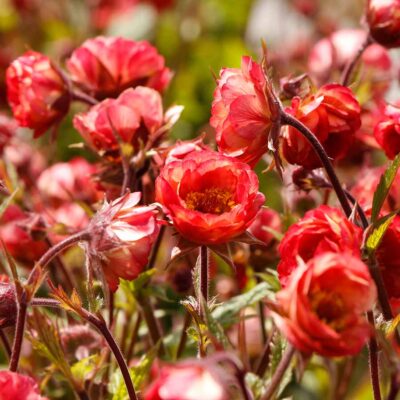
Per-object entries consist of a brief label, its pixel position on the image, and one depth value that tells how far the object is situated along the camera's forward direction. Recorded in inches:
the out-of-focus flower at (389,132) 28.4
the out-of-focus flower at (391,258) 27.3
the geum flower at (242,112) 27.2
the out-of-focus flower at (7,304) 27.0
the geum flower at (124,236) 26.9
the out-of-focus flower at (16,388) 25.7
